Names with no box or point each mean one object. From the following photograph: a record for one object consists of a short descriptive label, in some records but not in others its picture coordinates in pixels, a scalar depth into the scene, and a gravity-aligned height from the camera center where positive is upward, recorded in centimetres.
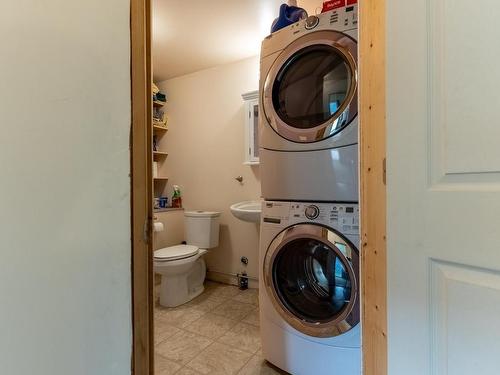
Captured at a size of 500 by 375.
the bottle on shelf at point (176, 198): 301 -14
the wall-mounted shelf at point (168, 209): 282 -25
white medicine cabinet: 254 +54
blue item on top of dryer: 155 +97
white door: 61 -1
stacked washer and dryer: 123 -6
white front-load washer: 122 -53
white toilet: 217 -61
